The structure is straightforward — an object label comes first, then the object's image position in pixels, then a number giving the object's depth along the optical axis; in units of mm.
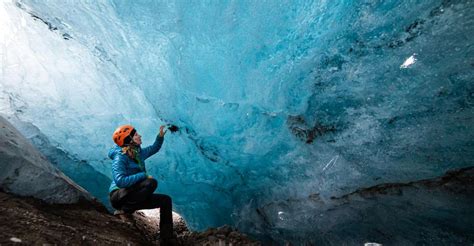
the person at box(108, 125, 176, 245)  3688
